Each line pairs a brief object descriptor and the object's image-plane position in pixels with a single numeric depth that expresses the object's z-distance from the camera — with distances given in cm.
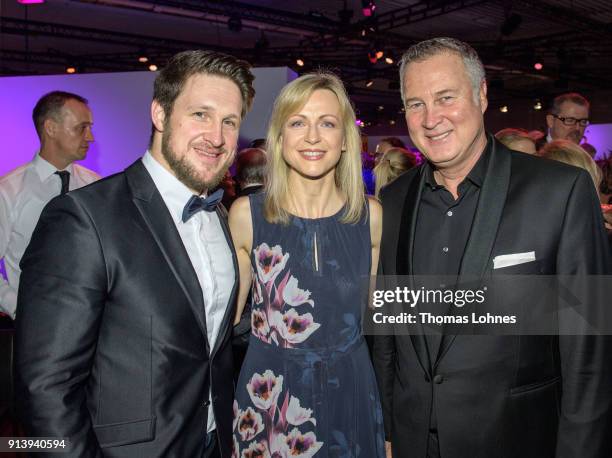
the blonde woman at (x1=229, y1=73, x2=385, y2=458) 209
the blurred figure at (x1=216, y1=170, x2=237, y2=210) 413
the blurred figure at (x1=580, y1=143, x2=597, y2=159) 587
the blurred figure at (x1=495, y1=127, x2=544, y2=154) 342
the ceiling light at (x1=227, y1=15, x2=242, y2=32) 993
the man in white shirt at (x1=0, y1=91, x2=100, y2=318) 345
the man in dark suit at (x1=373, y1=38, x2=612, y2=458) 165
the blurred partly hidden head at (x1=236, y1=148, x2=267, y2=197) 361
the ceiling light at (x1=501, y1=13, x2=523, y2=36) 982
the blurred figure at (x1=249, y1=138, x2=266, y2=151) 476
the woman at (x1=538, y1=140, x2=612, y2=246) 279
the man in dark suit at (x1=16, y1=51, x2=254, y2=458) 130
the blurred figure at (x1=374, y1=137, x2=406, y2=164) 532
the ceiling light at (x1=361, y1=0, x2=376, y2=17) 887
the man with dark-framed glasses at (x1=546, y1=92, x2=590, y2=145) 460
